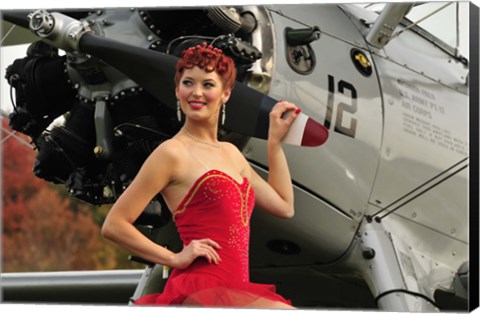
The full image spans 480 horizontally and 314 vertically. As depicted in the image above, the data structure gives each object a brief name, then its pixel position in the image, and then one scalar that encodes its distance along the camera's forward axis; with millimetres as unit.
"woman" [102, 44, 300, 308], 5624
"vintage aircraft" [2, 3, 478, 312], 7536
